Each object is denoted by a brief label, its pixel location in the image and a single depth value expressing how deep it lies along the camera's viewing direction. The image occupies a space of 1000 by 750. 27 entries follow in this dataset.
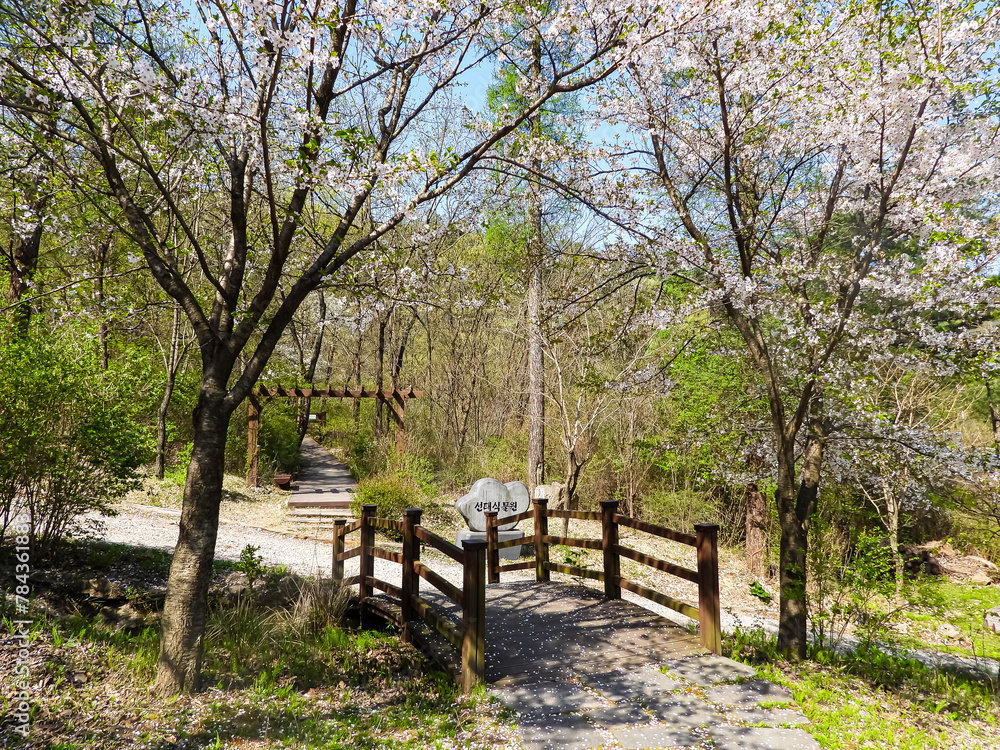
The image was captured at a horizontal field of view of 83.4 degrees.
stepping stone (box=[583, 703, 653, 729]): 3.47
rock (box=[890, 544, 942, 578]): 10.94
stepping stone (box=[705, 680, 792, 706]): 3.77
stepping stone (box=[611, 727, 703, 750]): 3.25
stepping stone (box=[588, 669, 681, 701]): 3.84
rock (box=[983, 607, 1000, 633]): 7.57
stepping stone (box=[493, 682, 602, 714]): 3.67
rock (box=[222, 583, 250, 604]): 5.61
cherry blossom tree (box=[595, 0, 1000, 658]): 4.56
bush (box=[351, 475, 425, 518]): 10.92
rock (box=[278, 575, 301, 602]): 5.62
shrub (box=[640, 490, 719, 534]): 12.23
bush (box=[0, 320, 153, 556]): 4.98
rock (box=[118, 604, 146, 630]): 4.75
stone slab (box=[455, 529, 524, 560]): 9.07
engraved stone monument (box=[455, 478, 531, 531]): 9.54
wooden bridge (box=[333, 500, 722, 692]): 4.16
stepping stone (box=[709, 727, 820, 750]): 3.25
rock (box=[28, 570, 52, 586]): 4.91
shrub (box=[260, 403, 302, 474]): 15.83
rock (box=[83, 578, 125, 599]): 5.12
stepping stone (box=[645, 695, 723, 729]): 3.49
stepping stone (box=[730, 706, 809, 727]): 3.54
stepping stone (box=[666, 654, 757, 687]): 4.07
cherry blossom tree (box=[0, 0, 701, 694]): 3.64
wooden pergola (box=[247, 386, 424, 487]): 13.83
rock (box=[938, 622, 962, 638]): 8.40
